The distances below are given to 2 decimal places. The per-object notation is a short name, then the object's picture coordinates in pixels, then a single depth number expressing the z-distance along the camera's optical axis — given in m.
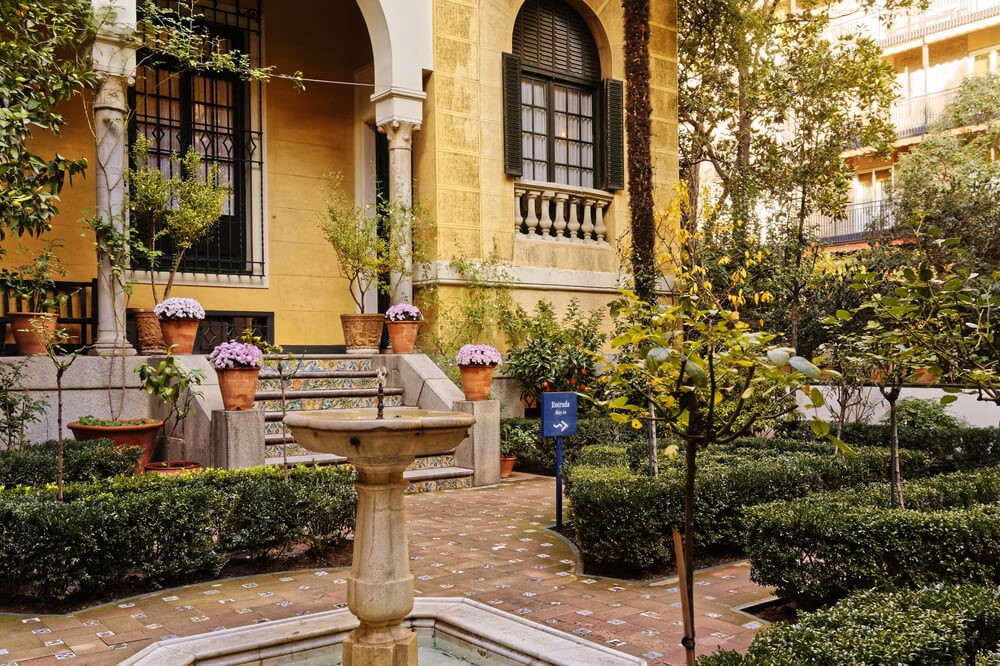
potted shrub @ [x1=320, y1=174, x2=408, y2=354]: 11.48
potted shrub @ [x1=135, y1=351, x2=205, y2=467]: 7.89
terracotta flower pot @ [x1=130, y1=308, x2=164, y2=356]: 10.15
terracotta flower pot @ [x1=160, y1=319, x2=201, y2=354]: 9.59
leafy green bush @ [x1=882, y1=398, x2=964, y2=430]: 11.72
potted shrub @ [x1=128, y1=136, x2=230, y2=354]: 10.16
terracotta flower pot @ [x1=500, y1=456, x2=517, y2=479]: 11.09
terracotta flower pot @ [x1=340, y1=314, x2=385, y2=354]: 11.49
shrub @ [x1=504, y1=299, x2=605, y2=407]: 11.89
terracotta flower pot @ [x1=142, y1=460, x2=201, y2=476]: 8.16
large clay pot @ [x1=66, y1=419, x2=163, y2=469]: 8.62
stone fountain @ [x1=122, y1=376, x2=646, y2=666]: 3.97
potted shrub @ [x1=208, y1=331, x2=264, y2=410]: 8.49
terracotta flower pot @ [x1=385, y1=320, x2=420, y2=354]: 11.27
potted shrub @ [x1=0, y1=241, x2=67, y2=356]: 7.64
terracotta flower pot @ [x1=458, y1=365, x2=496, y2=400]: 10.25
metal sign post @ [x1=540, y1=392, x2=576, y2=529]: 7.80
